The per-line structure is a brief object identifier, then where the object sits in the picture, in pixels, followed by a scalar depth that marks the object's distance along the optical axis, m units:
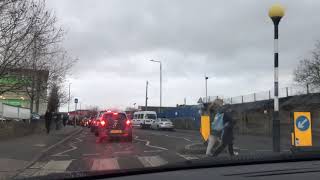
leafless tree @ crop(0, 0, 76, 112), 13.14
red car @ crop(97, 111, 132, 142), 16.13
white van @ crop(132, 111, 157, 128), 33.45
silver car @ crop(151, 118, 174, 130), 30.37
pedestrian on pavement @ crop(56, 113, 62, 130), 26.05
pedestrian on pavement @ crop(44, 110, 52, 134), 20.44
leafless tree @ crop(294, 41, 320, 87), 27.38
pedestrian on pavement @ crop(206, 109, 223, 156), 8.87
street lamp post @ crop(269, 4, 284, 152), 9.46
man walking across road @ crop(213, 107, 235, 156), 8.62
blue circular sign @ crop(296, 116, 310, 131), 10.50
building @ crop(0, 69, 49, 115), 15.39
